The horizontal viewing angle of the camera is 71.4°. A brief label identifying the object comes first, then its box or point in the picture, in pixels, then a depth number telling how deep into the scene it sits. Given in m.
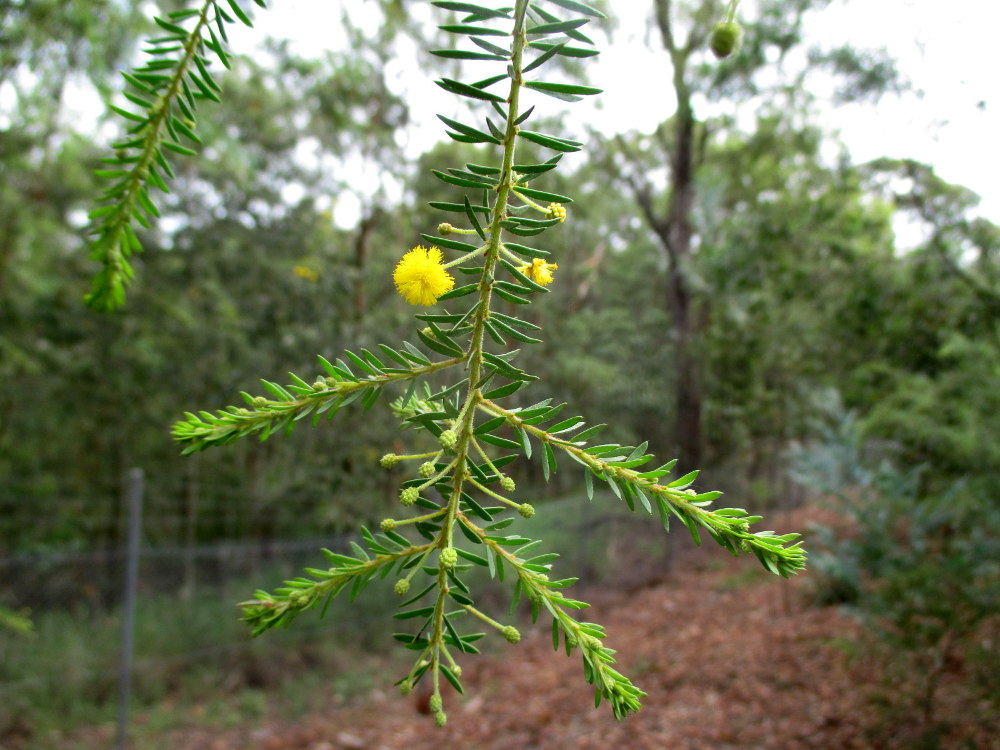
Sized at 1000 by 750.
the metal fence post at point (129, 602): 4.12
